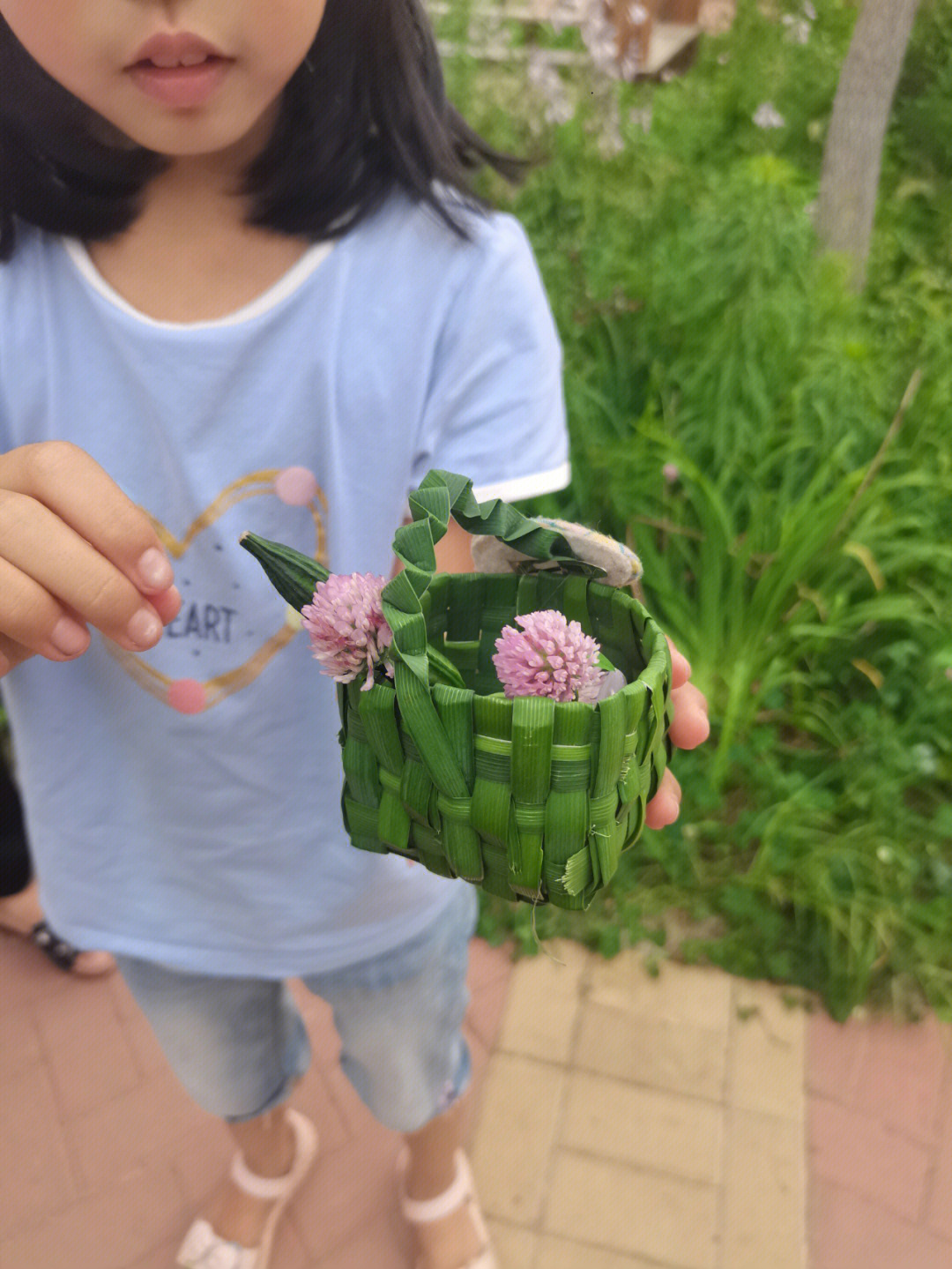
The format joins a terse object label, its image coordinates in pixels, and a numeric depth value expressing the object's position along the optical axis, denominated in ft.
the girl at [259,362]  2.77
